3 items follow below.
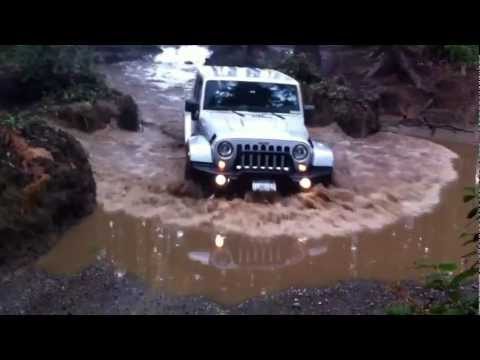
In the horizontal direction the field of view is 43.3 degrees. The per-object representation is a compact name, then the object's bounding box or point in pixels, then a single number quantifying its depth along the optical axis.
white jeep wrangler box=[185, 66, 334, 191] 7.82
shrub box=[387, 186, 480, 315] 3.69
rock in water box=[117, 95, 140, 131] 12.78
